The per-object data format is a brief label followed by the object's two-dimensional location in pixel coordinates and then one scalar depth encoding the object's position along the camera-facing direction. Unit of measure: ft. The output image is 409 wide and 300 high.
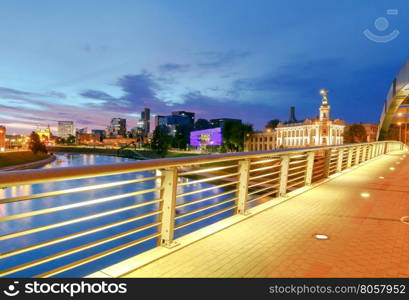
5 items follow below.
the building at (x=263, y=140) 359.46
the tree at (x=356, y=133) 288.10
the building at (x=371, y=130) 301.26
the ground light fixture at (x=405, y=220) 16.17
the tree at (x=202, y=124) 562.66
